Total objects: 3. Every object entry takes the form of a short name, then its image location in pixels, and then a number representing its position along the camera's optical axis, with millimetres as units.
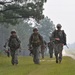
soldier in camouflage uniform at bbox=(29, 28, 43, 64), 21719
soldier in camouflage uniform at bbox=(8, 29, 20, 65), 21719
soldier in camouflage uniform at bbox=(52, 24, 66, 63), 21447
